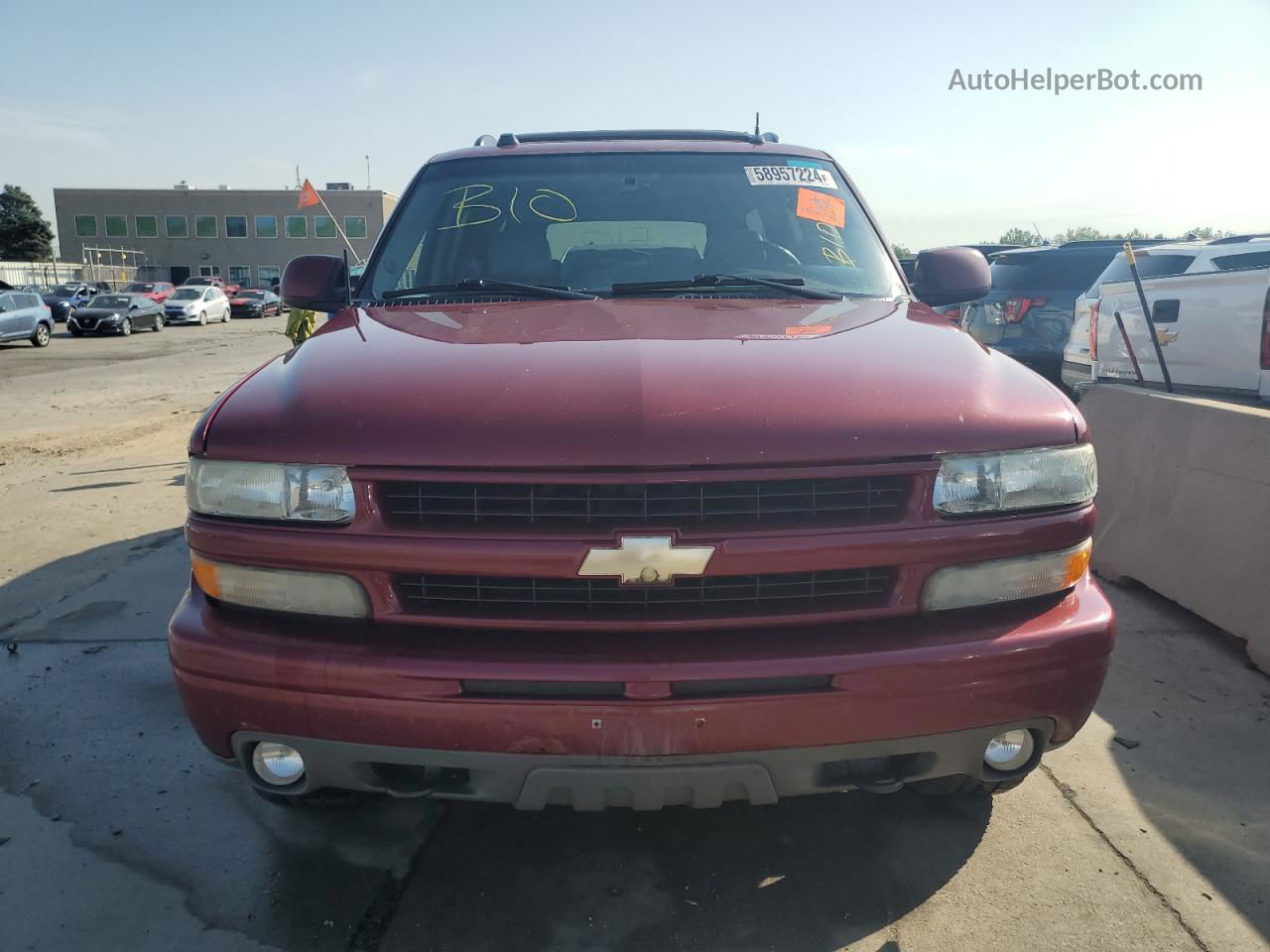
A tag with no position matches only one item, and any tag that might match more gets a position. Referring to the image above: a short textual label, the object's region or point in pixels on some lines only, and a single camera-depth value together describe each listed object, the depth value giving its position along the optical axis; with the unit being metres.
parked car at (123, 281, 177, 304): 41.94
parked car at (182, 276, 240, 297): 52.83
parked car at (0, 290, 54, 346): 24.62
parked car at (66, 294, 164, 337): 30.73
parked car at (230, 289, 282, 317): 46.34
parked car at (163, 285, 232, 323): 38.16
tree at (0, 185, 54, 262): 77.88
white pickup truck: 5.02
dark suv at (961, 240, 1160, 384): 9.95
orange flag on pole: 9.23
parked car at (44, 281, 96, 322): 36.31
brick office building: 74.88
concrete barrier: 3.77
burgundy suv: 1.93
